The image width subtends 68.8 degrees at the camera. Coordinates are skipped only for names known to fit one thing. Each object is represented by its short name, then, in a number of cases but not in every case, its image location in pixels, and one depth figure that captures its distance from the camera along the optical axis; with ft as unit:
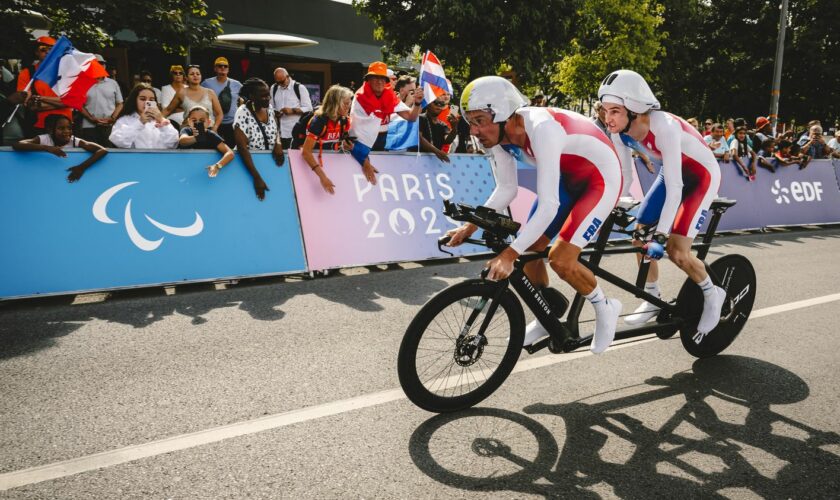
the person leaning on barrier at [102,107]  29.66
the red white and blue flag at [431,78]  30.09
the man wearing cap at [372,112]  25.39
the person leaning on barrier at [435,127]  30.60
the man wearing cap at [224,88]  31.45
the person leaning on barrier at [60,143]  19.79
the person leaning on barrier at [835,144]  52.86
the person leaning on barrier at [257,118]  25.00
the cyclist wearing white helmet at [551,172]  11.31
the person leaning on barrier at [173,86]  32.09
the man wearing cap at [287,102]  31.63
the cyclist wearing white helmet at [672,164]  13.58
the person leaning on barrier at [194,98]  29.50
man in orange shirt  23.18
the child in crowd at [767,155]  41.11
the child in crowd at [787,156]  42.22
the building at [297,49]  62.90
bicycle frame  11.94
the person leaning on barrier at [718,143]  39.40
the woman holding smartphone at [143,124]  22.68
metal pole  69.26
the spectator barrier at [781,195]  39.14
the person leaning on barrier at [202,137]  22.50
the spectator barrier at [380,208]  23.75
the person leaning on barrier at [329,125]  24.07
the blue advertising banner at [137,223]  19.07
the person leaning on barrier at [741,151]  39.60
